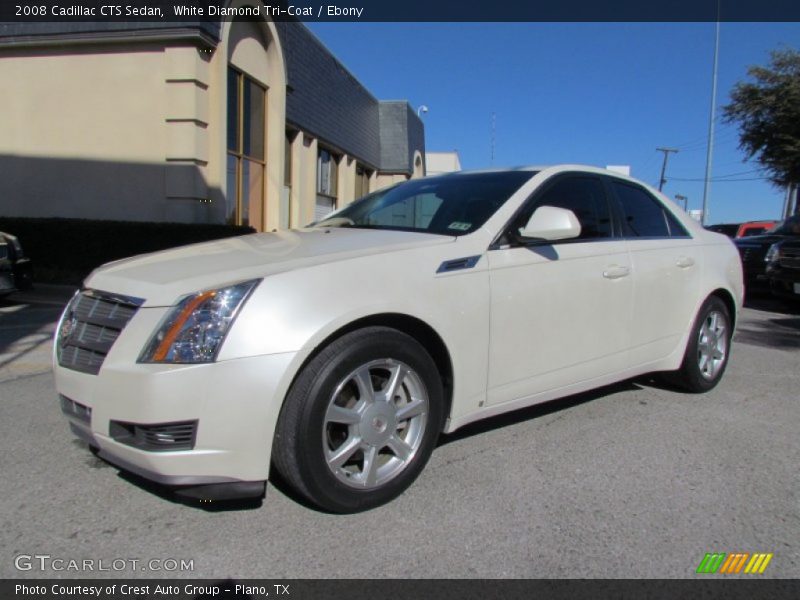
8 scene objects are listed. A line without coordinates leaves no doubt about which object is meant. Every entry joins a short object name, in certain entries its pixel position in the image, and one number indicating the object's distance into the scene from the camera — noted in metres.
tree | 20.14
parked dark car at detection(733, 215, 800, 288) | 11.64
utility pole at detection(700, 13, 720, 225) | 27.88
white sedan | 2.32
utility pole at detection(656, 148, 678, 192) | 60.97
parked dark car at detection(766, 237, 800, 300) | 9.55
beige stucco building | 10.56
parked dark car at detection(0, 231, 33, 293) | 7.32
